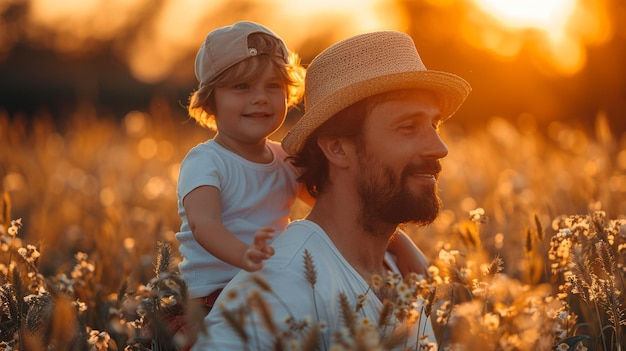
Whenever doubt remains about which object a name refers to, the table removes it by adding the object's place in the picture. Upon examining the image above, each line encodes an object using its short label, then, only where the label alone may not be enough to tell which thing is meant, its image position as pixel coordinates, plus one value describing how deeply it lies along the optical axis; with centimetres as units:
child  381
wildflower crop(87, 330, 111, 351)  329
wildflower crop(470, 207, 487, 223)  367
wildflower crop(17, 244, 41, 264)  364
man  343
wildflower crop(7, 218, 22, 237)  365
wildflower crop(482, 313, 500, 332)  260
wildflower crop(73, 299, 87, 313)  370
